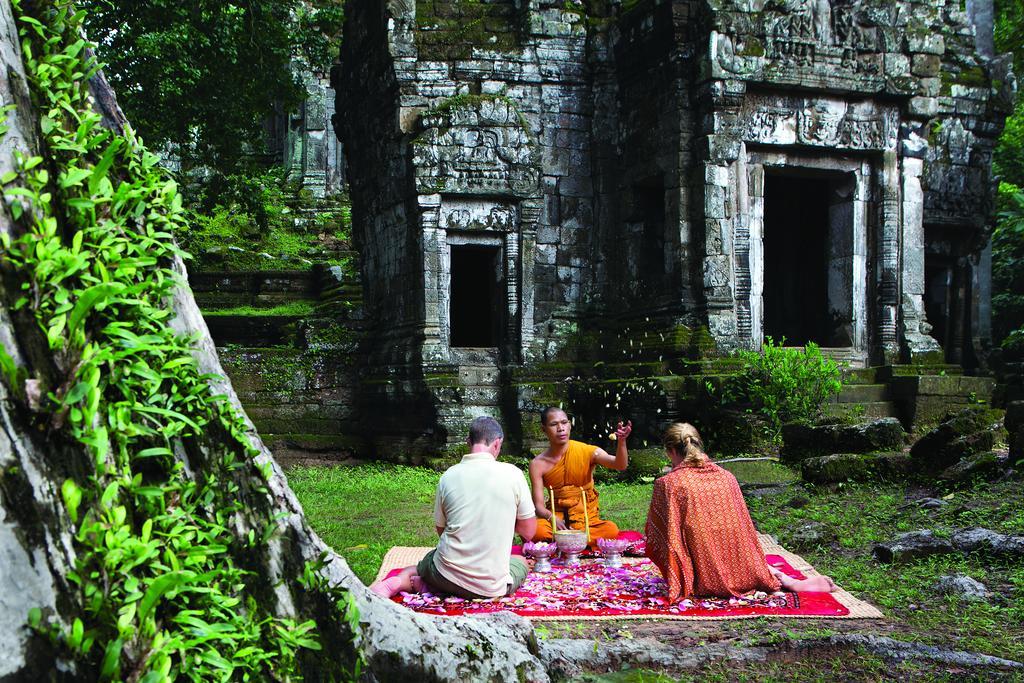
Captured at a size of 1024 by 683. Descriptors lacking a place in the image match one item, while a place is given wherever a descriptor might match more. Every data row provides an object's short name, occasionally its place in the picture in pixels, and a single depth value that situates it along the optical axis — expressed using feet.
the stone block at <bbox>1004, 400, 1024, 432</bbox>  25.16
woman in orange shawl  17.84
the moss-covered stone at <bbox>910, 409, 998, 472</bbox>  27.53
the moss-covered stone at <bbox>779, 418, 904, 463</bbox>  30.32
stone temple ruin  37.04
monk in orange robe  22.43
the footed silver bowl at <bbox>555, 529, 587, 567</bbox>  20.76
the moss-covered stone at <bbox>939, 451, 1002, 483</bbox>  25.62
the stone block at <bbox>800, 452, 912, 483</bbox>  28.37
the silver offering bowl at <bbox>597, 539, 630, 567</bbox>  20.51
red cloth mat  16.81
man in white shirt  16.74
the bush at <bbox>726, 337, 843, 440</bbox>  33.96
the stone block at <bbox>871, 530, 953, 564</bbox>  20.40
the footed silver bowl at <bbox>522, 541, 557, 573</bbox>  20.44
